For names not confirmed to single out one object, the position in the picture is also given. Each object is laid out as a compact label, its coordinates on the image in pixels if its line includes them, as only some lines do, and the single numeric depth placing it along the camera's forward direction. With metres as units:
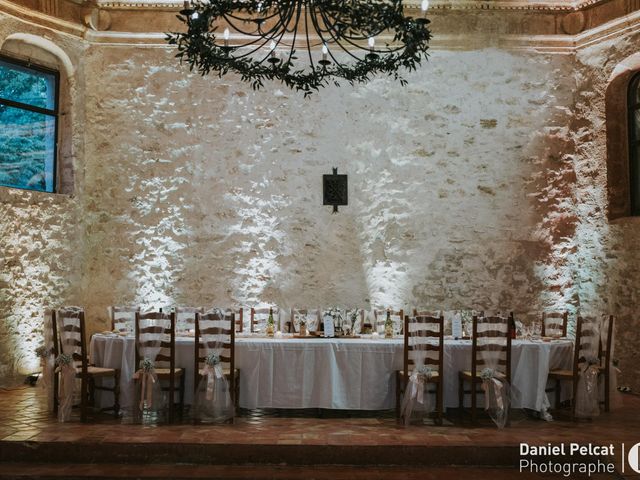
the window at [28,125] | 8.11
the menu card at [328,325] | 6.39
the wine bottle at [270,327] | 6.80
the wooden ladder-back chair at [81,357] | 5.86
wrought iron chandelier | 4.73
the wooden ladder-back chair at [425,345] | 5.83
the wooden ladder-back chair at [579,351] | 6.14
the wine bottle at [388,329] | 6.76
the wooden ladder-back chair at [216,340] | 5.85
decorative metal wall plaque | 8.71
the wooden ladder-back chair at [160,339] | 5.85
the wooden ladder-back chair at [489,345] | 5.86
